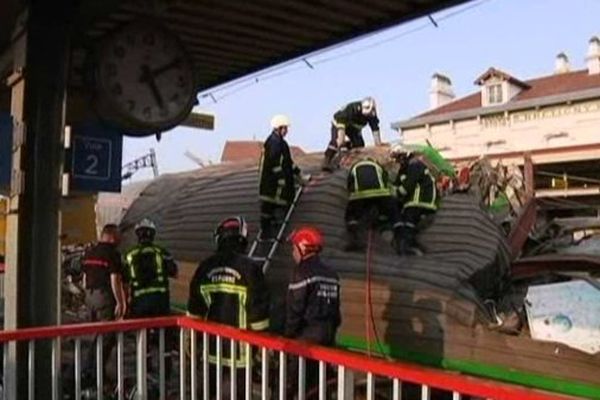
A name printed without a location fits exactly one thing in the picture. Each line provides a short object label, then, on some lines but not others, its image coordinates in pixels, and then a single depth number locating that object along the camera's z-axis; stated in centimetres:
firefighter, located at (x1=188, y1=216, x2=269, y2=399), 580
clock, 551
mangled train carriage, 654
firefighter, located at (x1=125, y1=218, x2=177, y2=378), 765
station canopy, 596
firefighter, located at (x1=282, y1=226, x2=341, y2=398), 612
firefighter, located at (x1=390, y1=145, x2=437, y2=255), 782
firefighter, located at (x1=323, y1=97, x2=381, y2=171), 937
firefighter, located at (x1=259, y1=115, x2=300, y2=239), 846
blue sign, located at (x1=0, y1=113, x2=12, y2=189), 524
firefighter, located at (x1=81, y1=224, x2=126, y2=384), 809
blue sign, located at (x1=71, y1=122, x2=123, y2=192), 559
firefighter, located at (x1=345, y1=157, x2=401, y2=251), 802
